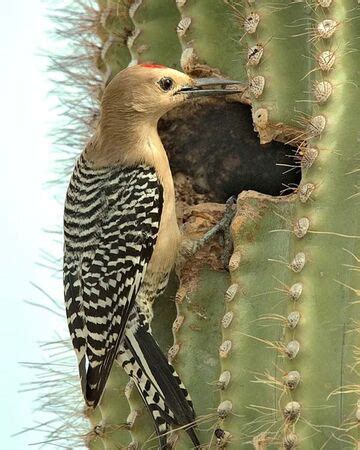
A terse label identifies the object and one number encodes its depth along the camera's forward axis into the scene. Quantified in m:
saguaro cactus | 4.47
